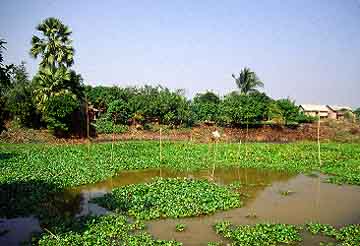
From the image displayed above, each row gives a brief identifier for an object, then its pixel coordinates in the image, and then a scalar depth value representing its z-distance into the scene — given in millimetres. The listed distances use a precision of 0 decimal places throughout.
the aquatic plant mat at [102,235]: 10695
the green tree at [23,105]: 32531
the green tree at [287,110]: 45562
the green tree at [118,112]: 38500
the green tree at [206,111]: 45750
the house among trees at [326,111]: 65438
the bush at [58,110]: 31016
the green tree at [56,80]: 31250
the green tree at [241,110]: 41875
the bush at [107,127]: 36500
